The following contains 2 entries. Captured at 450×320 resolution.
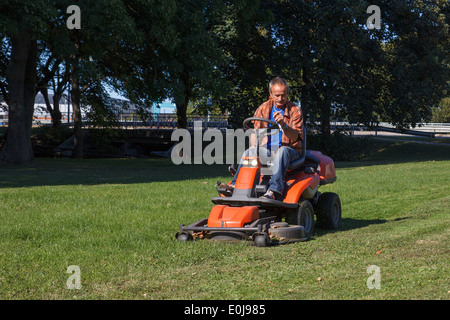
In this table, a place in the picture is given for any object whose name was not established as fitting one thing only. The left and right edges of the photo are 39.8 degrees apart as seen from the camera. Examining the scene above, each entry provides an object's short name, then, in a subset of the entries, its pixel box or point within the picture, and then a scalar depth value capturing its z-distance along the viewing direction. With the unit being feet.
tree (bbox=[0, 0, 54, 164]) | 75.77
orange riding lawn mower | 25.23
